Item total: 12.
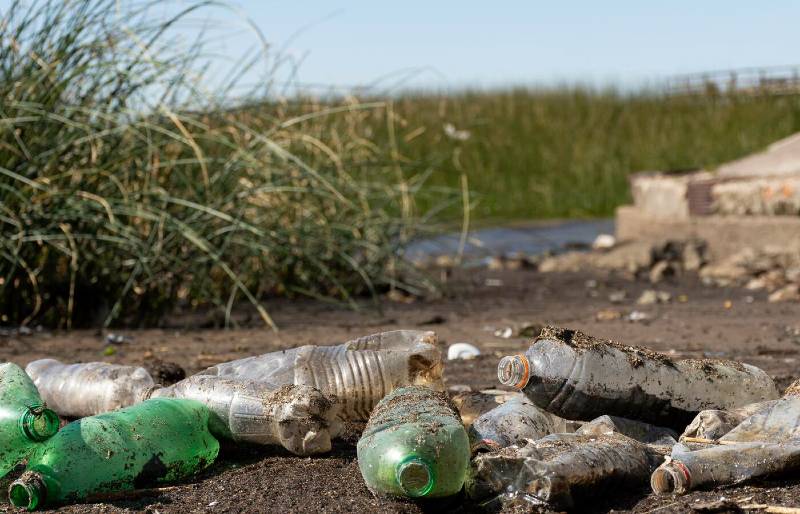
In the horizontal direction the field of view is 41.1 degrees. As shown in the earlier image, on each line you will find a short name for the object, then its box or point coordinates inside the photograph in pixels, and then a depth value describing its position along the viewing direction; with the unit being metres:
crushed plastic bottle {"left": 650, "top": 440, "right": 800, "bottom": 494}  2.32
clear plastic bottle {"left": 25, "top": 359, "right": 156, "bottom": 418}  3.12
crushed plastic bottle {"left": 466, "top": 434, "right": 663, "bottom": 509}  2.27
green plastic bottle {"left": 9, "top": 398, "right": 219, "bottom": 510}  2.43
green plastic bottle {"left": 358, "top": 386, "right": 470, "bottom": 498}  2.20
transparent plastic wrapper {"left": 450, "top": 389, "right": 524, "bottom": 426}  2.99
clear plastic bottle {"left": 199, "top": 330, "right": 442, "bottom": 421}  3.02
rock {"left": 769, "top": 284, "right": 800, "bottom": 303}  6.23
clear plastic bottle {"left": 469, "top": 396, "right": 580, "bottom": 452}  2.63
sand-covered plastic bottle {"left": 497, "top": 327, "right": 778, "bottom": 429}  2.64
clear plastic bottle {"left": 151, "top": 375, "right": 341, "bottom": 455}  2.67
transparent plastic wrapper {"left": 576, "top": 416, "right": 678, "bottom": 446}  2.58
